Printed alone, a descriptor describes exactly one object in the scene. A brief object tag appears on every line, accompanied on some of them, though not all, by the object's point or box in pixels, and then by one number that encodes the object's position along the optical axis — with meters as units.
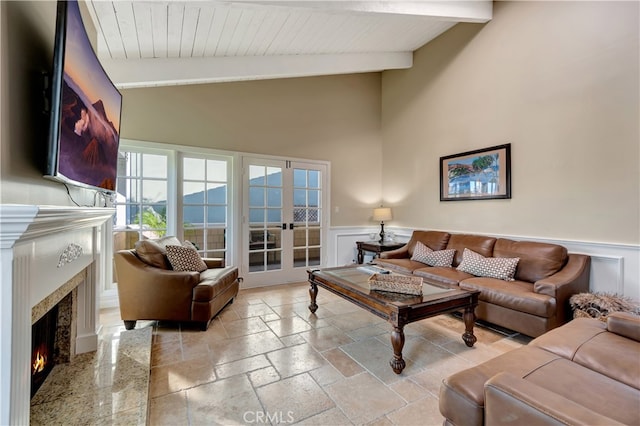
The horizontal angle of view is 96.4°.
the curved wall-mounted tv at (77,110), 1.23
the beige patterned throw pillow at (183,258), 2.96
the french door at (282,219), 4.30
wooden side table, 4.55
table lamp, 4.91
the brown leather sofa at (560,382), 0.90
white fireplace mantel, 0.90
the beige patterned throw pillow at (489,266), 3.04
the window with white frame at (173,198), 3.53
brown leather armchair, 2.70
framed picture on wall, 3.54
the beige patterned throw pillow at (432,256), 3.71
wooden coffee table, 2.05
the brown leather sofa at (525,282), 2.46
